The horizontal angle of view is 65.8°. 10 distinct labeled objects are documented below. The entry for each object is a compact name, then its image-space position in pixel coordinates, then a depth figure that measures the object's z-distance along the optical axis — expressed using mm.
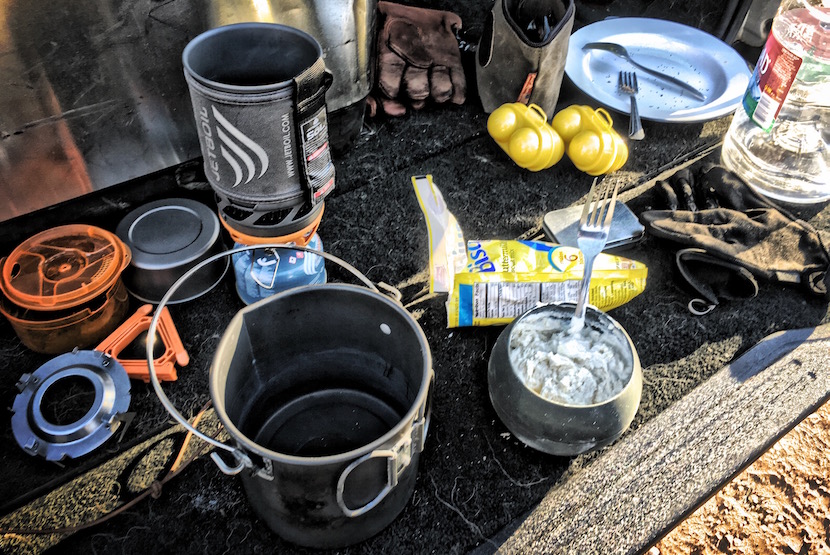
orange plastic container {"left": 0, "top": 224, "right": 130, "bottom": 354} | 1053
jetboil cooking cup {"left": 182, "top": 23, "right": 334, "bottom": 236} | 978
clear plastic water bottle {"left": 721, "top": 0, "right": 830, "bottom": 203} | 1354
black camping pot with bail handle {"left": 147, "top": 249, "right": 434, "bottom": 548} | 751
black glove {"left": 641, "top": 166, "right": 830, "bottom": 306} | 1260
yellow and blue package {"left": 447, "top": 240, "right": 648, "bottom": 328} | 1153
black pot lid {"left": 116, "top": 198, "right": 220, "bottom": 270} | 1185
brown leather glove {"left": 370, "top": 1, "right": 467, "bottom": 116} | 1594
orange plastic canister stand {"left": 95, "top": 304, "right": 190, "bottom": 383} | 1083
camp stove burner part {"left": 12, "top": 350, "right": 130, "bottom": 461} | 1000
